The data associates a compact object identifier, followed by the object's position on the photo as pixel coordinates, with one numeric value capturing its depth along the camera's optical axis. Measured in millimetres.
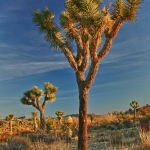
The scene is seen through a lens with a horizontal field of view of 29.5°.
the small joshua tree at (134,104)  28734
